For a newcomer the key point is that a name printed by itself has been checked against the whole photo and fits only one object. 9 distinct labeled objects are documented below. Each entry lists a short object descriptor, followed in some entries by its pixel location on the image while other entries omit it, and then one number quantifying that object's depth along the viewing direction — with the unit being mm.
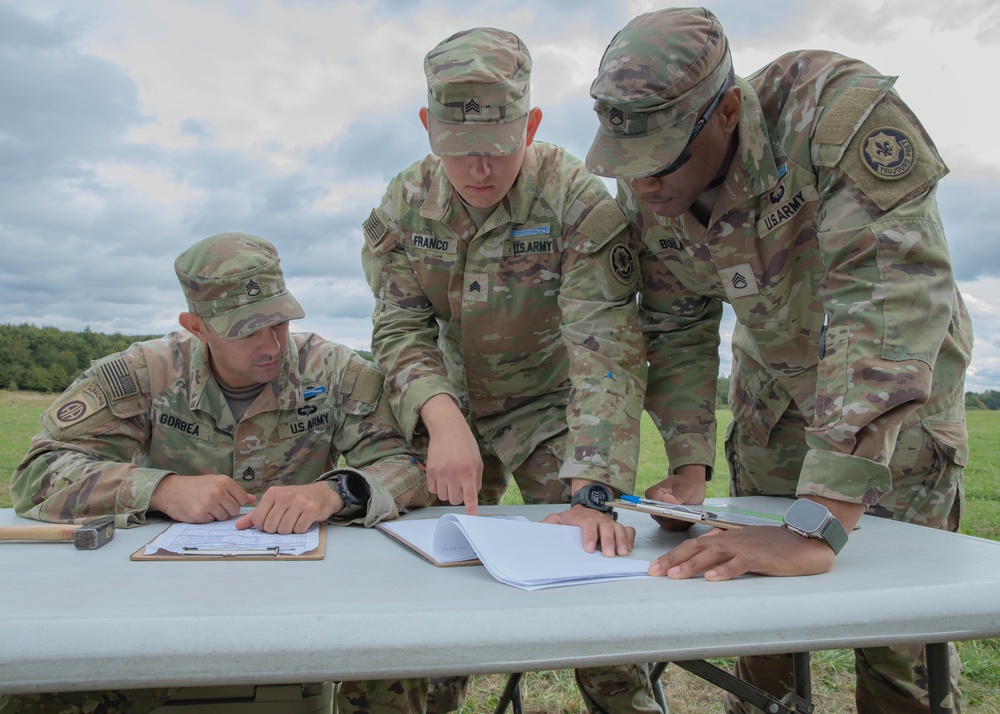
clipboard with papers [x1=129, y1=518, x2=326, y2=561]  1656
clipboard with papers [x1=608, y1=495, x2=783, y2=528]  1619
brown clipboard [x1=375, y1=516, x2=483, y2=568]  1560
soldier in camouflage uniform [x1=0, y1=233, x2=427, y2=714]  2105
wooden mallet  1735
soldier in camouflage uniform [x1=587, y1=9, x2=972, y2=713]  1569
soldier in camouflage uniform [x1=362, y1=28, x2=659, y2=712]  2148
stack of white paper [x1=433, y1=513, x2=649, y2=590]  1413
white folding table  1140
